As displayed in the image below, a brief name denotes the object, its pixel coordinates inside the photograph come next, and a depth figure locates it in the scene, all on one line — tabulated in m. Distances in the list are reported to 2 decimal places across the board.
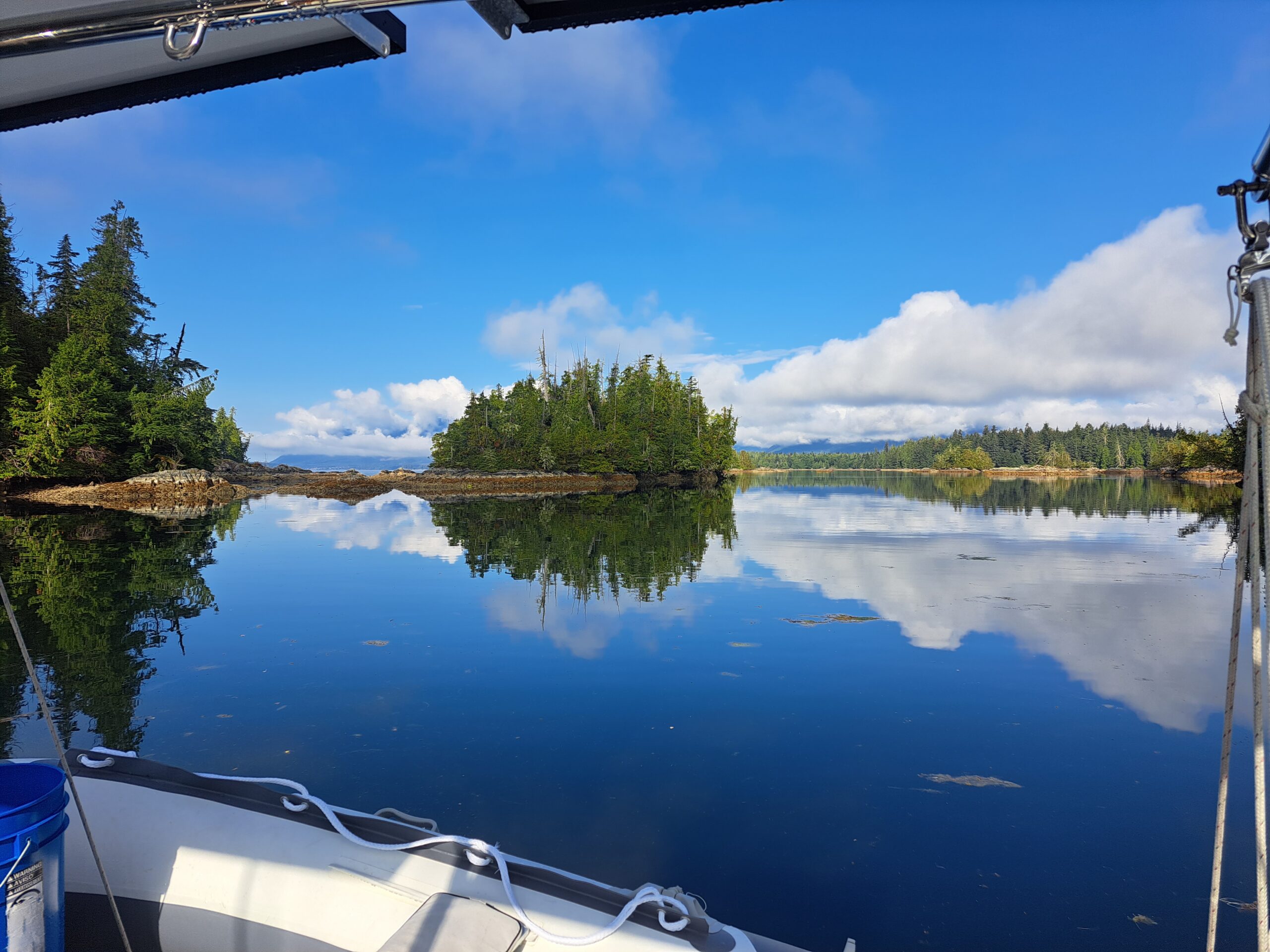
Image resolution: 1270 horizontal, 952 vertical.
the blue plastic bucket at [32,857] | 1.71
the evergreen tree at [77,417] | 29.22
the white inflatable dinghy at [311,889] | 1.91
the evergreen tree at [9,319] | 29.20
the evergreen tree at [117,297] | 33.59
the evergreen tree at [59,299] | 33.94
